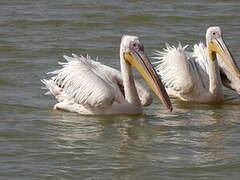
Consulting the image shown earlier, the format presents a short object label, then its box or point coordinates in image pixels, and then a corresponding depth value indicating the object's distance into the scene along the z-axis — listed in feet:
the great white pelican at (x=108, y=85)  56.49
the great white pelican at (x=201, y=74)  63.10
